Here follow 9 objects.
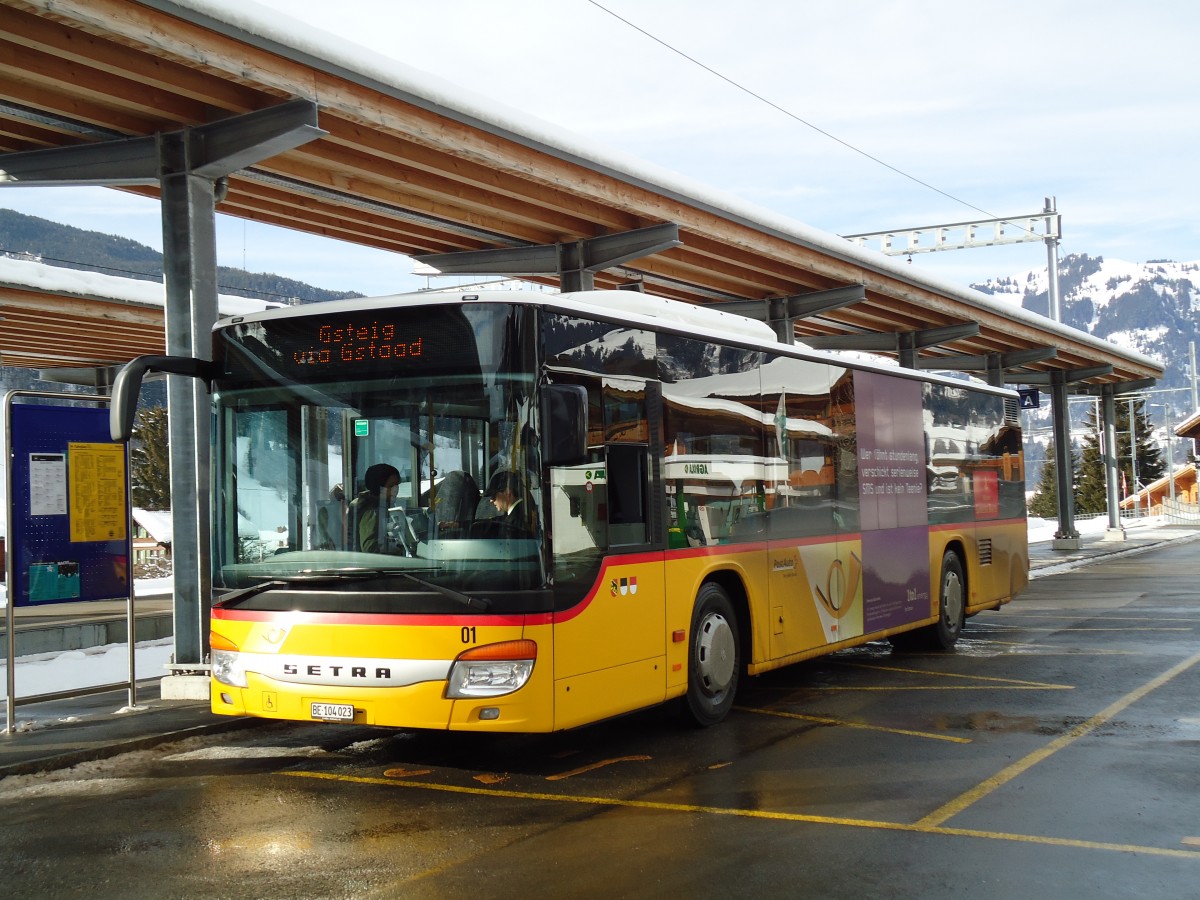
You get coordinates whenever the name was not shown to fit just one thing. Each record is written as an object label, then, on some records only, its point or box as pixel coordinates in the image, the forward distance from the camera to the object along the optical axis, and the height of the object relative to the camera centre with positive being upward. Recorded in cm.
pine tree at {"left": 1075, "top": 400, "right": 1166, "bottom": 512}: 10050 +107
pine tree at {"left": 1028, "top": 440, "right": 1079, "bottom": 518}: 10986 -175
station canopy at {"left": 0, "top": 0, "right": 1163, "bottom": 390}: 950 +345
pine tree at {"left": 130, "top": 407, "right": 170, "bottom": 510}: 6844 +263
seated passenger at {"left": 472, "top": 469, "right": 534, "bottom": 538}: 724 -6
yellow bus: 727 -9
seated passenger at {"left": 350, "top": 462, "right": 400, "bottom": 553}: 740 -3
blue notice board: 987 +4
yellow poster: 1027 +16
